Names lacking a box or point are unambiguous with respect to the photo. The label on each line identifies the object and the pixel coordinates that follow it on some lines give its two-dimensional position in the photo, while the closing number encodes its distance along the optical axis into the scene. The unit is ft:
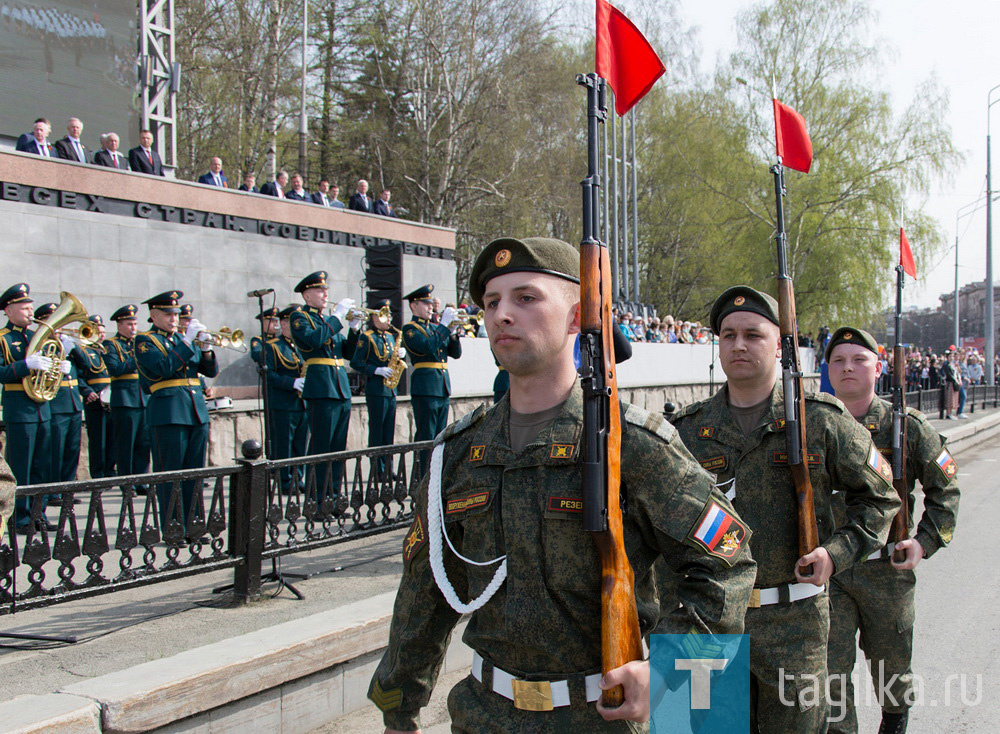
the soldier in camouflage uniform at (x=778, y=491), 10.29
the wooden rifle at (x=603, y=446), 6.39
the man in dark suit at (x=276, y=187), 55.83
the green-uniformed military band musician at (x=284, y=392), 33.81
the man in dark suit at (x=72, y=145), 44.37
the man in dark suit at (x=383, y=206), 64.08
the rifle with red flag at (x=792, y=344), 10.83
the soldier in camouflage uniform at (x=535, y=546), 6.79
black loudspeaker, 40.70
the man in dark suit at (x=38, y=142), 43.04
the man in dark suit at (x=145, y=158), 47.91
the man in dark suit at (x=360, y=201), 62.23
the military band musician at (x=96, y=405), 32.42
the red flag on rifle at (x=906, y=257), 17.62
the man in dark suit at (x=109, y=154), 45.96
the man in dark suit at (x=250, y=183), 55.32
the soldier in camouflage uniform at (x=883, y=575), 12.57
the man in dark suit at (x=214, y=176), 51.80
